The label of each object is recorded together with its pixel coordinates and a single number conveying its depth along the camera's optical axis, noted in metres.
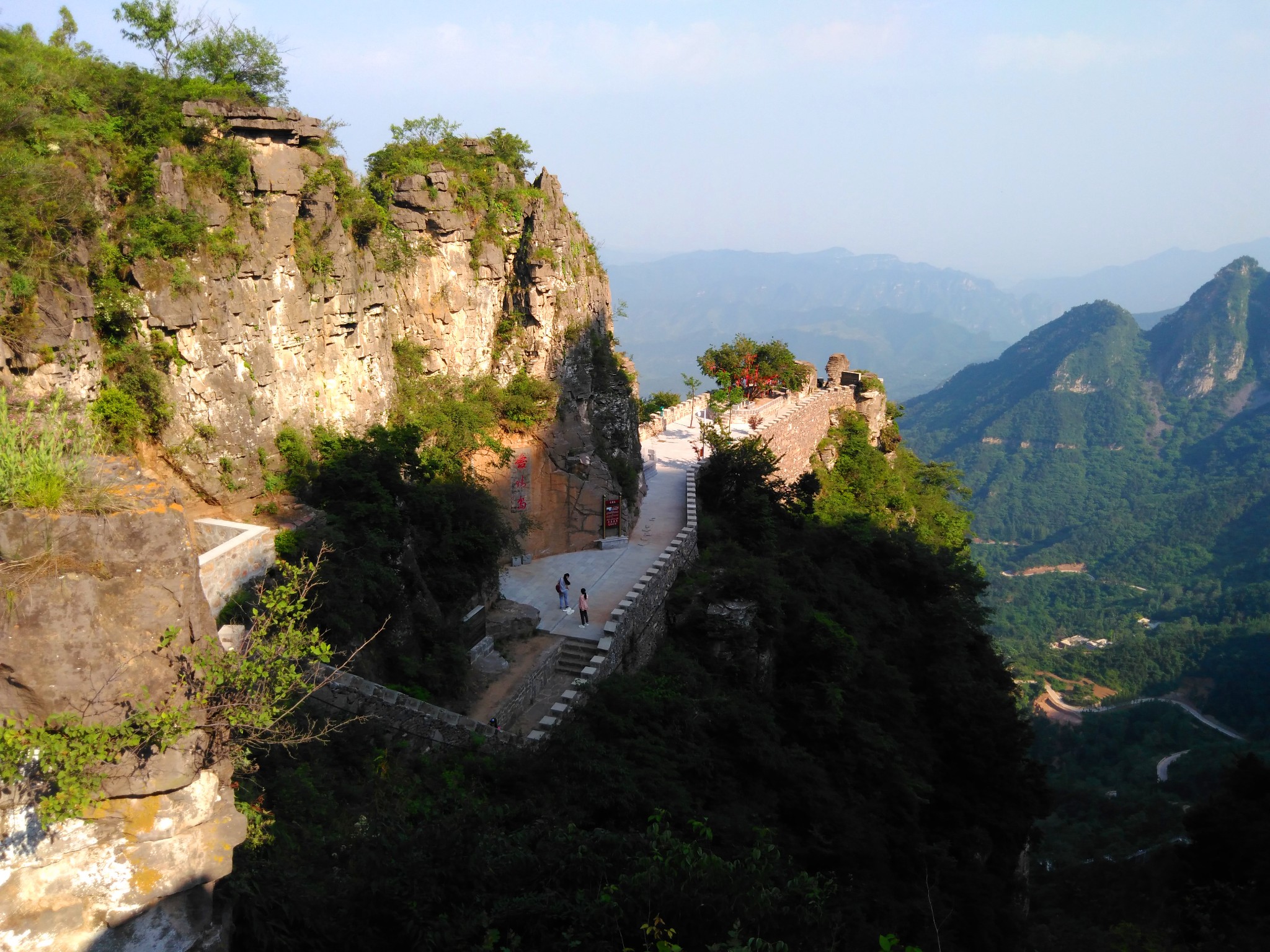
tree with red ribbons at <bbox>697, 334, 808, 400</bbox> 39.84
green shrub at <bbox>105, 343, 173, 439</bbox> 12.79
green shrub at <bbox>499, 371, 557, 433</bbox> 20.59
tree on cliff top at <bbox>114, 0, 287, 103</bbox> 14.78
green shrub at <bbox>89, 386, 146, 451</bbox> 12.57
